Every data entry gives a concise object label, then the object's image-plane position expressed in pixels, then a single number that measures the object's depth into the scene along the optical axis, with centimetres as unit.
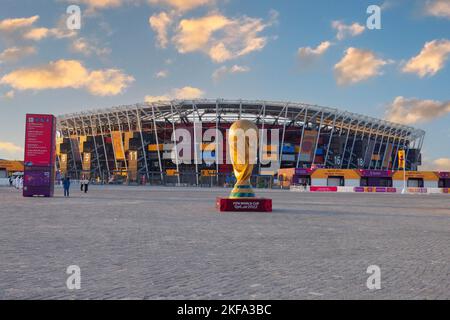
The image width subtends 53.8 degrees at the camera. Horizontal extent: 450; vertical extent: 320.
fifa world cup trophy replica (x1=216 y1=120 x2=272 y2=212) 2064
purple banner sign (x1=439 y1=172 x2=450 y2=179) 7644
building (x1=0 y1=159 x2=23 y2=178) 7475
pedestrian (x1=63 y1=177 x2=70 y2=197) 3113
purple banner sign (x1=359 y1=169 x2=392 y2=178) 7425
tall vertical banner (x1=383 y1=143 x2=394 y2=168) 9675
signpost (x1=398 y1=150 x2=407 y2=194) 6367
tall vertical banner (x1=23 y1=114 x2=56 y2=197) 2920
